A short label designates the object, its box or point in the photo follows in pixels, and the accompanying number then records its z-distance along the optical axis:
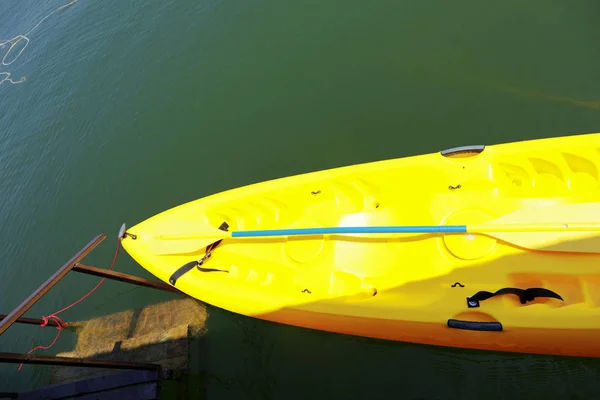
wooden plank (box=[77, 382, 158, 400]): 3.50
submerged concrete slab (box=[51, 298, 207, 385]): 4.01
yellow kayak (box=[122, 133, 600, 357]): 3.00
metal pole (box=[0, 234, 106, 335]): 2.75
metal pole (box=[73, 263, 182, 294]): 3.41
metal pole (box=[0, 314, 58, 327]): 3.51
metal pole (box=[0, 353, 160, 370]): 2.83
